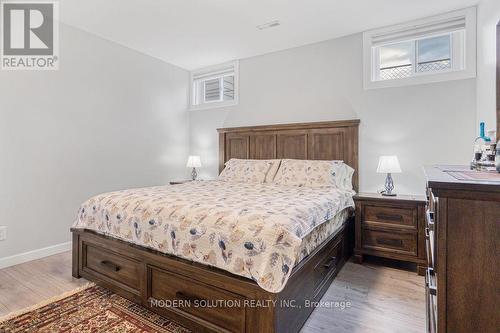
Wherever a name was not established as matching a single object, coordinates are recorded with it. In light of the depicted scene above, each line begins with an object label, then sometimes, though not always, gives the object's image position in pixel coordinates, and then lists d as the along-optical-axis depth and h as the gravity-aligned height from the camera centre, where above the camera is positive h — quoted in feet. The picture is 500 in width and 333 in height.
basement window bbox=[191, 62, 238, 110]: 14.80 +4.54
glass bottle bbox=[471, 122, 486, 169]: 6.05 +0.41
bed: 4.83 -1.91
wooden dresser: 3.02 -1.02
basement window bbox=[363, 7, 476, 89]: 9.37 +4.31
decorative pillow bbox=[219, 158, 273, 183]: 11.88 -0.32
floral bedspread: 4.77 -1.26
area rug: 5.67 -3.42
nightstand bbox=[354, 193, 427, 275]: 8.54 -2.07
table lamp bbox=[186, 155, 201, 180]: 14.55 +0.10
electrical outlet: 9.01 -2.31
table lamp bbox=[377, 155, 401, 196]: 9.49 -0.12
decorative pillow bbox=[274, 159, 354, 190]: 10.25 -0.37
